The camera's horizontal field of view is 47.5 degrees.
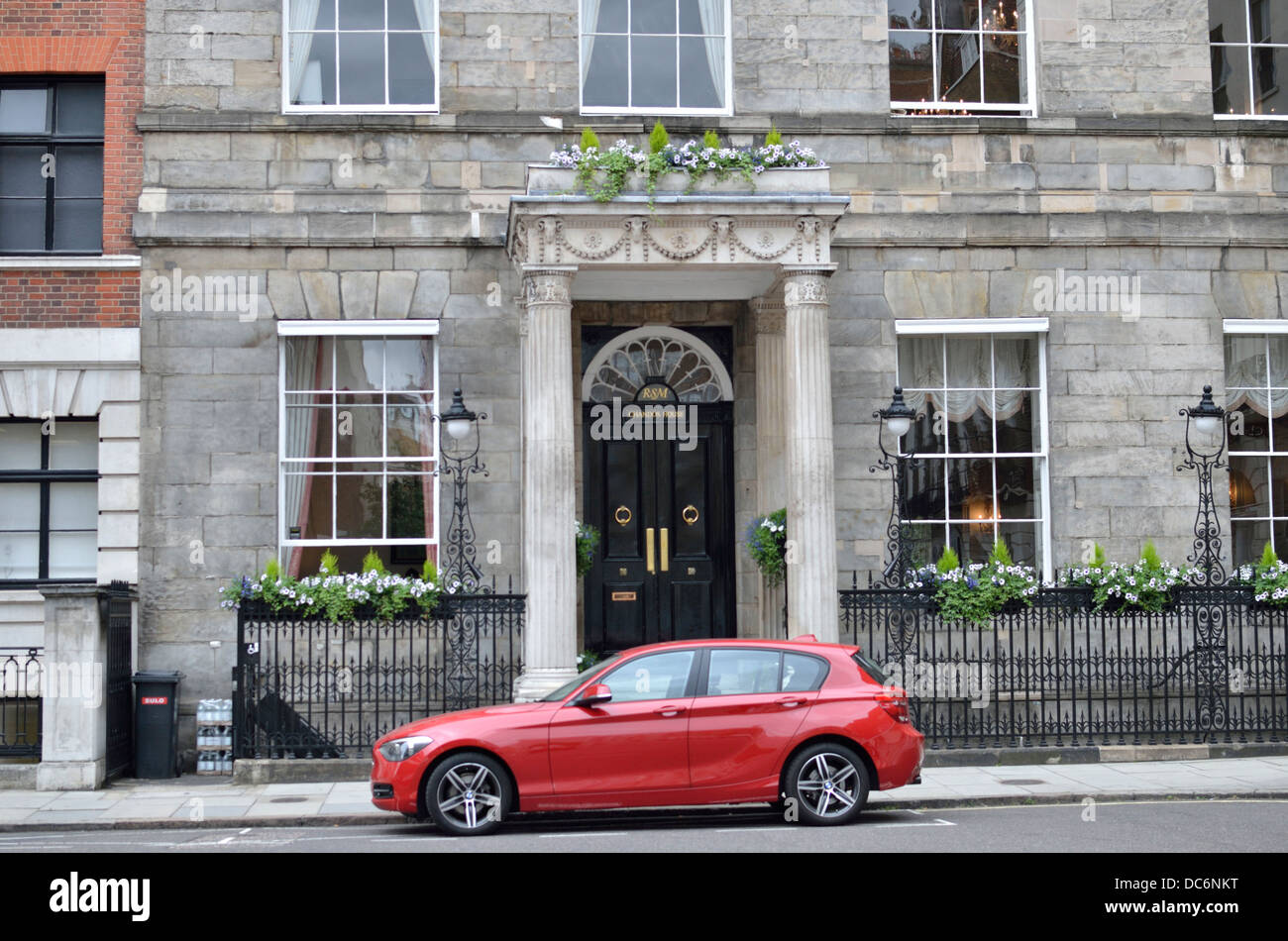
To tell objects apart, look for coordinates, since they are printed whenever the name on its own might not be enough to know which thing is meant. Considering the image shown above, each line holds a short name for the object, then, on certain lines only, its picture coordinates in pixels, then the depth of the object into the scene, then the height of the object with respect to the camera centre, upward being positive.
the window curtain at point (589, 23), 16.84 +6.34
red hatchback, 10.84 -1.31
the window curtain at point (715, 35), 16.91 +6.19
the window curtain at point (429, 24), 16.67 +6.28
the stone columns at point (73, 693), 14.02 -1.08
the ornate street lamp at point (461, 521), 15.76 +0.59
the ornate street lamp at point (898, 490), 15.21 +0.86
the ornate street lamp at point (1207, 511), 16.11 +0.59
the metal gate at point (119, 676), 14.63 -0.96
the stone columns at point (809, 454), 14.71 +1.18
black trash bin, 14.85 -1.46
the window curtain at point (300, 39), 16.56 +6.10
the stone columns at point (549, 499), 14.51 +0.75
